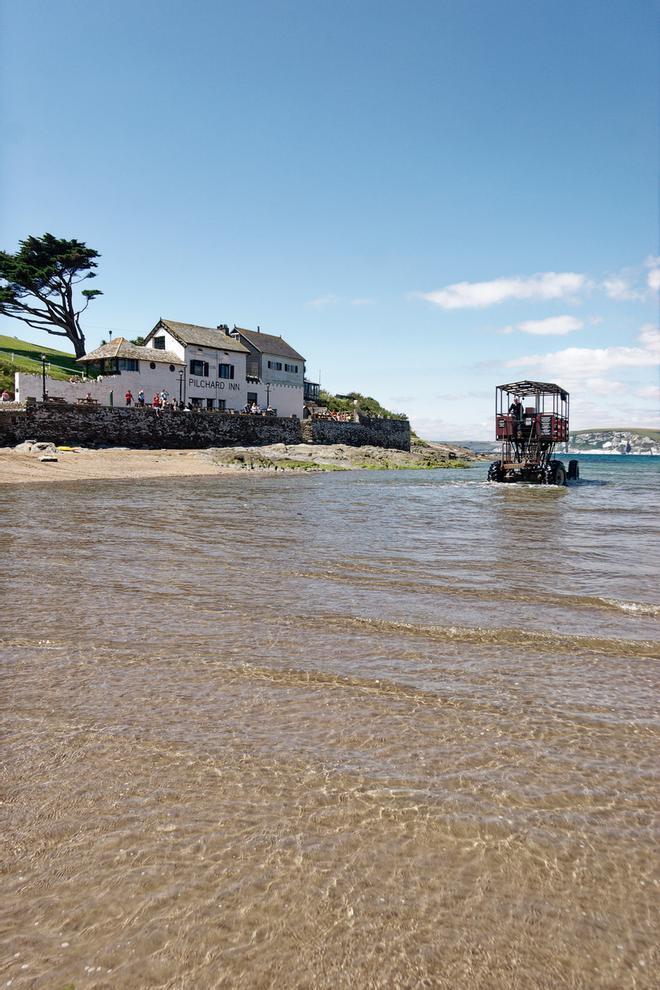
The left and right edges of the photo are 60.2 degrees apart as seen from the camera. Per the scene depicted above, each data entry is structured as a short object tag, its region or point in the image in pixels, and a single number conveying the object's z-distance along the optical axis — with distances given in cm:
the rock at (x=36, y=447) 3634
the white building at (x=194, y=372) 5088
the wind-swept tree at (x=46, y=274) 6375
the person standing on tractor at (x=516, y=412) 3744
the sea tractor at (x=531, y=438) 3688
